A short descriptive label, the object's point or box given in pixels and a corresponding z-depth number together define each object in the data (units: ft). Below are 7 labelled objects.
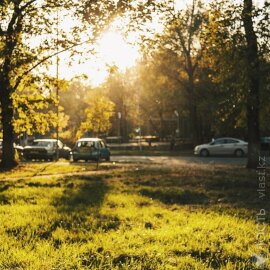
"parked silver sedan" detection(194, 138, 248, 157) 125.18
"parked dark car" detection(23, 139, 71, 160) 109.81
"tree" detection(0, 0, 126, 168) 61.05
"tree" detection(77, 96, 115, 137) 151.74
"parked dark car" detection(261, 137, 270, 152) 136.98
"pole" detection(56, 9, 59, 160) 66.78
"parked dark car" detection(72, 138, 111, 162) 104.78
